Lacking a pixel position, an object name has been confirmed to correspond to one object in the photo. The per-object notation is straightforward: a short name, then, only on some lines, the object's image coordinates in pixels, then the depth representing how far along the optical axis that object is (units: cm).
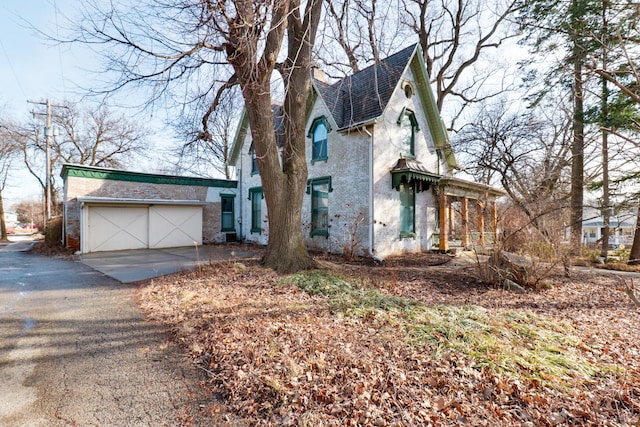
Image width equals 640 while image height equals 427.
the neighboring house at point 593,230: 3853
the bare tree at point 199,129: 807
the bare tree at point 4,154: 2045
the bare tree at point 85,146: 2356
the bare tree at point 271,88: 557
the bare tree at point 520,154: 1131
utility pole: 1842
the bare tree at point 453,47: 1636
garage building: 1248
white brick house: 1026
